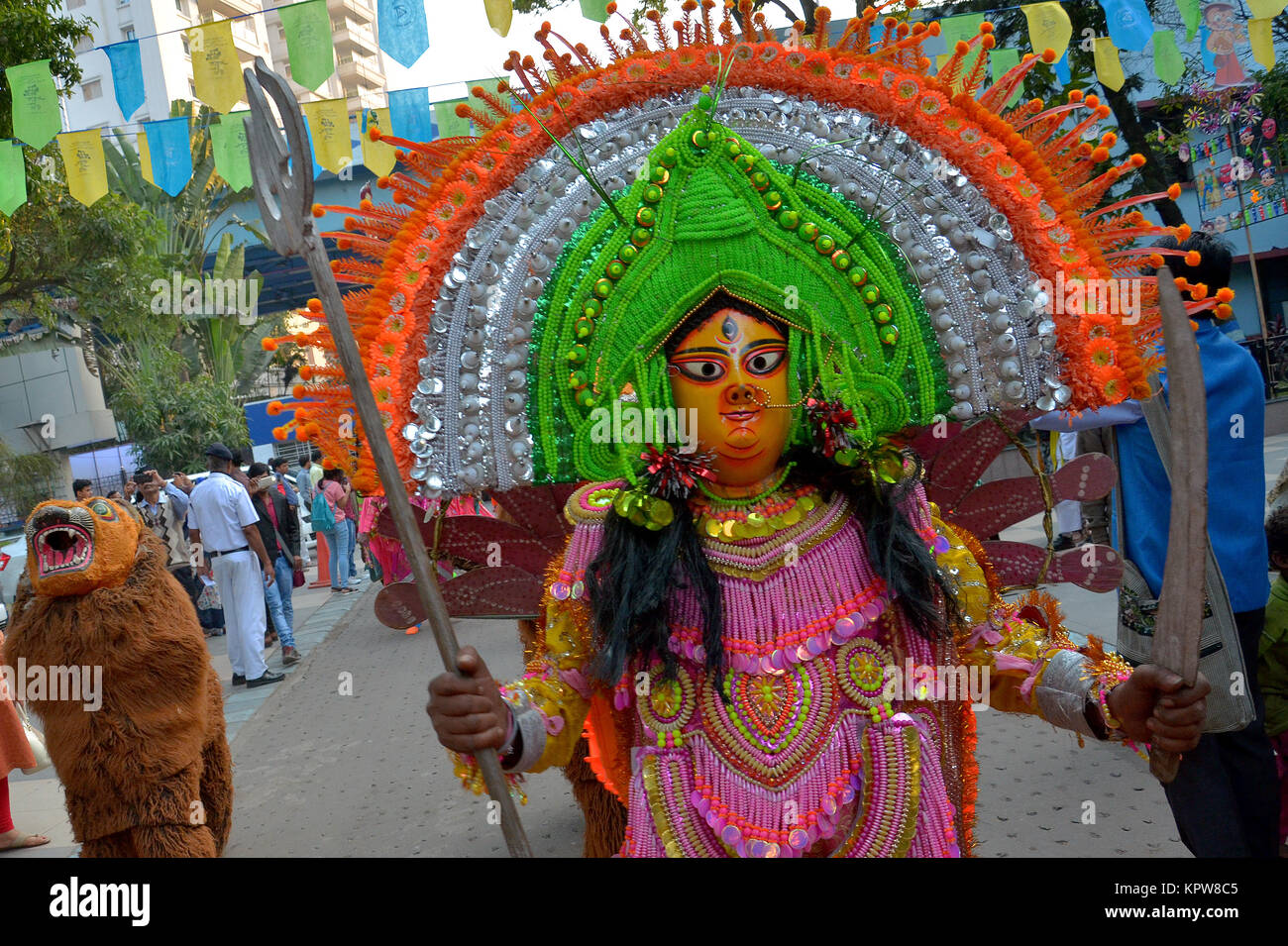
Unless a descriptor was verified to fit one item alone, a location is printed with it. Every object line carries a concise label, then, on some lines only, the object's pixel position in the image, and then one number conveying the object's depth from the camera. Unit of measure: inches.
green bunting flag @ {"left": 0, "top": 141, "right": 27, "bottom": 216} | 295.6
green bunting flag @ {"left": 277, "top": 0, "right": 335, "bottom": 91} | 242.8
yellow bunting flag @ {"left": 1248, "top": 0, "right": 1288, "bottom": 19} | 242.8
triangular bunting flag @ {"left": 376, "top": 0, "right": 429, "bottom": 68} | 244.4
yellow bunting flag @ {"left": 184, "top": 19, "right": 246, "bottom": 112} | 248.2
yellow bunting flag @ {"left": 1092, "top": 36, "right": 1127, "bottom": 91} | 265.3
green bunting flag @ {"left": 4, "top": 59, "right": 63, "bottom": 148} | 271.6
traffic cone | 572.1
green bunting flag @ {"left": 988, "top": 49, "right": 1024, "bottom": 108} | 255.5
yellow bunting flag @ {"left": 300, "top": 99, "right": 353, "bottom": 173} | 293.7
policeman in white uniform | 290.8
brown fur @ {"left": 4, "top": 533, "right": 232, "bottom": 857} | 140.2
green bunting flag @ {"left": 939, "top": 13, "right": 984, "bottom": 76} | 252.9
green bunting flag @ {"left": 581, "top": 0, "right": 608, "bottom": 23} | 229.6
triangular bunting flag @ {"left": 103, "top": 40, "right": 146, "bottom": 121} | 276.5
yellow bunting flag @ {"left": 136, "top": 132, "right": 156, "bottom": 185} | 322.7
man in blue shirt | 113.7
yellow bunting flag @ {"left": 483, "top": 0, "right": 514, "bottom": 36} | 225.1
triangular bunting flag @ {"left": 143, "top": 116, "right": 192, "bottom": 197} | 310.5
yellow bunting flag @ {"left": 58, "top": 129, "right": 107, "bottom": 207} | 303.7
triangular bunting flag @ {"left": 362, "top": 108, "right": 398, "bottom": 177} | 291.4
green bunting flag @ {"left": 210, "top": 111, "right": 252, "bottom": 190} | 298.4
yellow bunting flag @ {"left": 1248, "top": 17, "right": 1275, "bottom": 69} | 263.7
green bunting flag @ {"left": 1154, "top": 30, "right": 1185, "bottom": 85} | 283.3
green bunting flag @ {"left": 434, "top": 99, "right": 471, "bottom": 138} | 297.3
